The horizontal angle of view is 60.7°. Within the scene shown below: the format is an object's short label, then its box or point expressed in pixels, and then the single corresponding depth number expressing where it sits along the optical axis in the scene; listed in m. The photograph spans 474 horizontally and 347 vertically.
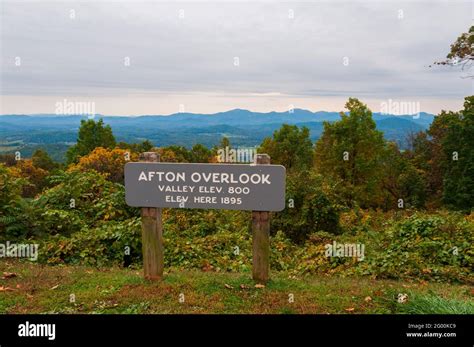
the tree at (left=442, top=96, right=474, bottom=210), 28.92
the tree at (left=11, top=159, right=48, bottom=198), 52.47
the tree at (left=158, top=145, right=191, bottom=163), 52.88
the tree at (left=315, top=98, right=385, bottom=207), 31.52
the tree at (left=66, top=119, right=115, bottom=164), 51.69
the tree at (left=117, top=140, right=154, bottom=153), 59.51
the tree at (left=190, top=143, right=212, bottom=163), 62.47
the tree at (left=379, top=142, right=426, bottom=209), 37.19
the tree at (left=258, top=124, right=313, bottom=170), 41.25
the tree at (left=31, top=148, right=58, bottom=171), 60.91
